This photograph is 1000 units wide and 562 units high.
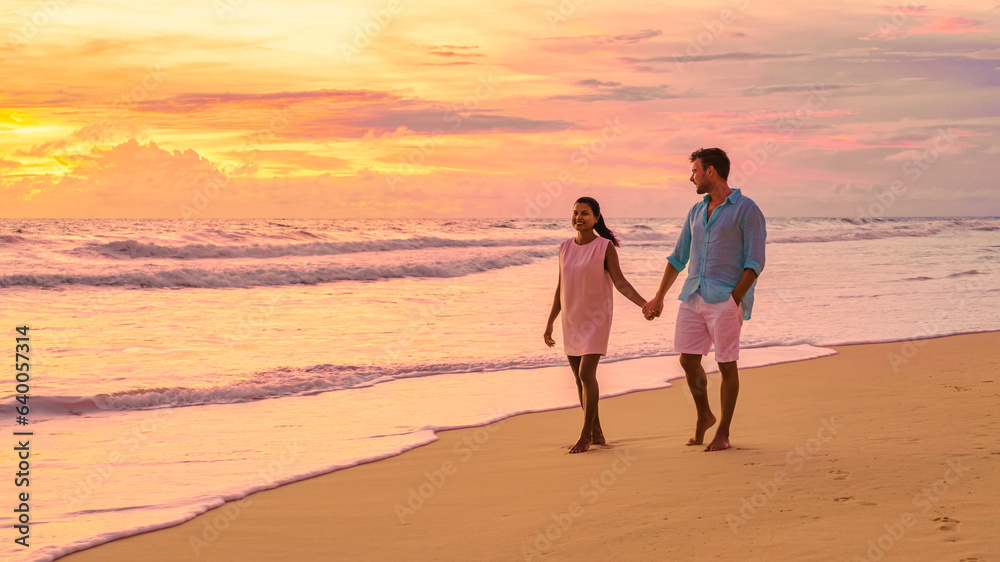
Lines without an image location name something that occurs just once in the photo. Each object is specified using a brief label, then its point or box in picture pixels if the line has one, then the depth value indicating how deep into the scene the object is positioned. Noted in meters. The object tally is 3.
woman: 5.69
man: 5.09
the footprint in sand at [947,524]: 3.37
